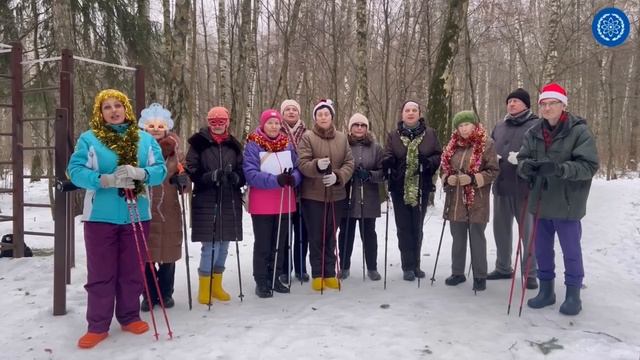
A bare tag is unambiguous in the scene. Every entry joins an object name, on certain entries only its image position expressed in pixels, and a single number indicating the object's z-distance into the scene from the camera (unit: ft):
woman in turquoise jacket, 11.34
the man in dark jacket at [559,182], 12.73
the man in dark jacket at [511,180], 15.58
